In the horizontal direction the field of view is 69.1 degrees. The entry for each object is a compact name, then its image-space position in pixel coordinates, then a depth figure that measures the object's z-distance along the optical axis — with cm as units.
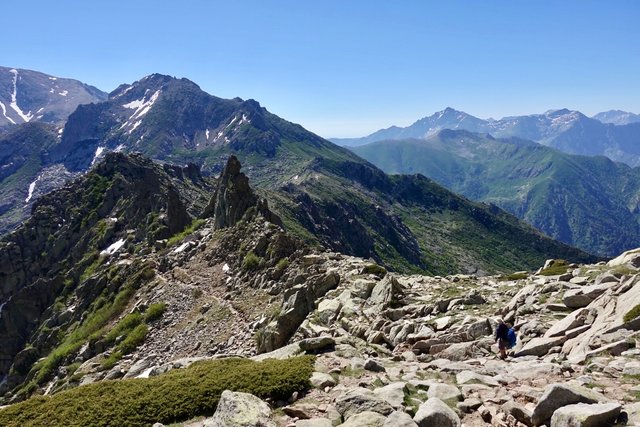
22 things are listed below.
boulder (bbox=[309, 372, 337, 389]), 1812
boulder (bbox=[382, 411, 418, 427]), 1285
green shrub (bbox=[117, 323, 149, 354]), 4438
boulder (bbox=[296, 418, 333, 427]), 1424
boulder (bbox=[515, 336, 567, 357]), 2262
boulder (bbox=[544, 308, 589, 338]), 2336
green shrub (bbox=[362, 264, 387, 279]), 4186
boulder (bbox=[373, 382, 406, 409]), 1506
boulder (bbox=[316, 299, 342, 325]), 3319
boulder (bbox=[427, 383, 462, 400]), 1568
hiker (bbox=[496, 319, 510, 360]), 2326
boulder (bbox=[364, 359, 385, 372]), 1981
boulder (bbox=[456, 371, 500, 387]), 1720
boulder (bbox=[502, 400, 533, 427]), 1387
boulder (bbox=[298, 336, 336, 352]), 2345
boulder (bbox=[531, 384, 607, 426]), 1333
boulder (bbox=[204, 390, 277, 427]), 1406
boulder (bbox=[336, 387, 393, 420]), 1441
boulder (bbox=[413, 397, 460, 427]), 1335
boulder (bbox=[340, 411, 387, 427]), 1351
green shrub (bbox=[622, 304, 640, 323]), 2066
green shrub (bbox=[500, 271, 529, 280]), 4094
